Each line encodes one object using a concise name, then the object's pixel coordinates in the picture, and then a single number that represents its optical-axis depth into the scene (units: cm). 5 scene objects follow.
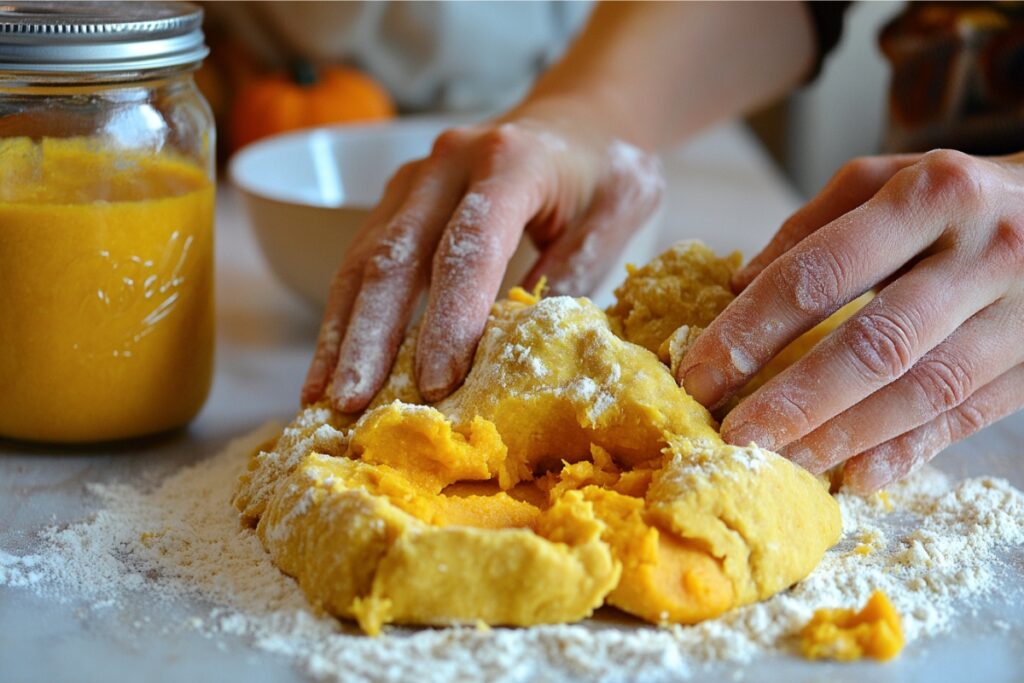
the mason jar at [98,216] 40
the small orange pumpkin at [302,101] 78
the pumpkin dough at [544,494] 33
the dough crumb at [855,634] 33
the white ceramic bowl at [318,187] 52
